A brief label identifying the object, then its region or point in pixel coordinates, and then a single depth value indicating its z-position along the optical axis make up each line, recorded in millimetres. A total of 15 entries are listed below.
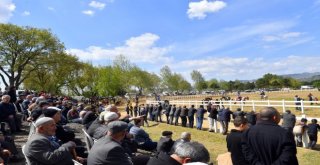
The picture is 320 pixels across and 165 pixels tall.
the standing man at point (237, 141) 5684
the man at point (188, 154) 3064
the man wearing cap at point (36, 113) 8102
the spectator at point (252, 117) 13572
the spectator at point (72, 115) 13875
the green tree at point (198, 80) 130375
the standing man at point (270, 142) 4594
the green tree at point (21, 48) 45031
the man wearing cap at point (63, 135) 7132
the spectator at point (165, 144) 7434
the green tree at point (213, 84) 139250
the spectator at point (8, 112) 10938
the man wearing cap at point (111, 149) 4582
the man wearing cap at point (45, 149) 4773
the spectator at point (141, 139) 8664
